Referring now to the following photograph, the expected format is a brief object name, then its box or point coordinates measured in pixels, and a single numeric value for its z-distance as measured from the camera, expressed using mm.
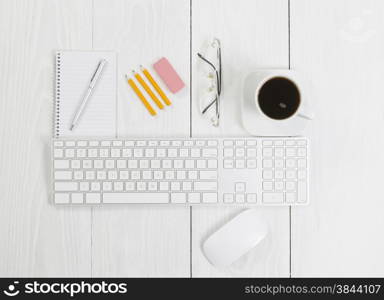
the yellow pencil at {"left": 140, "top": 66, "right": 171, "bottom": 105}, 758
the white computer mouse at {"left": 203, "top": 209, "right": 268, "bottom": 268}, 720
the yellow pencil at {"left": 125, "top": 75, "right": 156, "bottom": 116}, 760
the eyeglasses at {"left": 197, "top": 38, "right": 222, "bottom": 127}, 760
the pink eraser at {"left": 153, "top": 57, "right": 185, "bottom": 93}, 756
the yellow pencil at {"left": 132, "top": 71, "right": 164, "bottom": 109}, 759
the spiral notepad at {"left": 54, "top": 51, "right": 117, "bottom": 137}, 754
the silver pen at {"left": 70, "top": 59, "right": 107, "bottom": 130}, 750
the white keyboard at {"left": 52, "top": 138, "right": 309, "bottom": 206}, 729
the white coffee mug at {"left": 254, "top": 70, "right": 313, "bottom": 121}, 660
